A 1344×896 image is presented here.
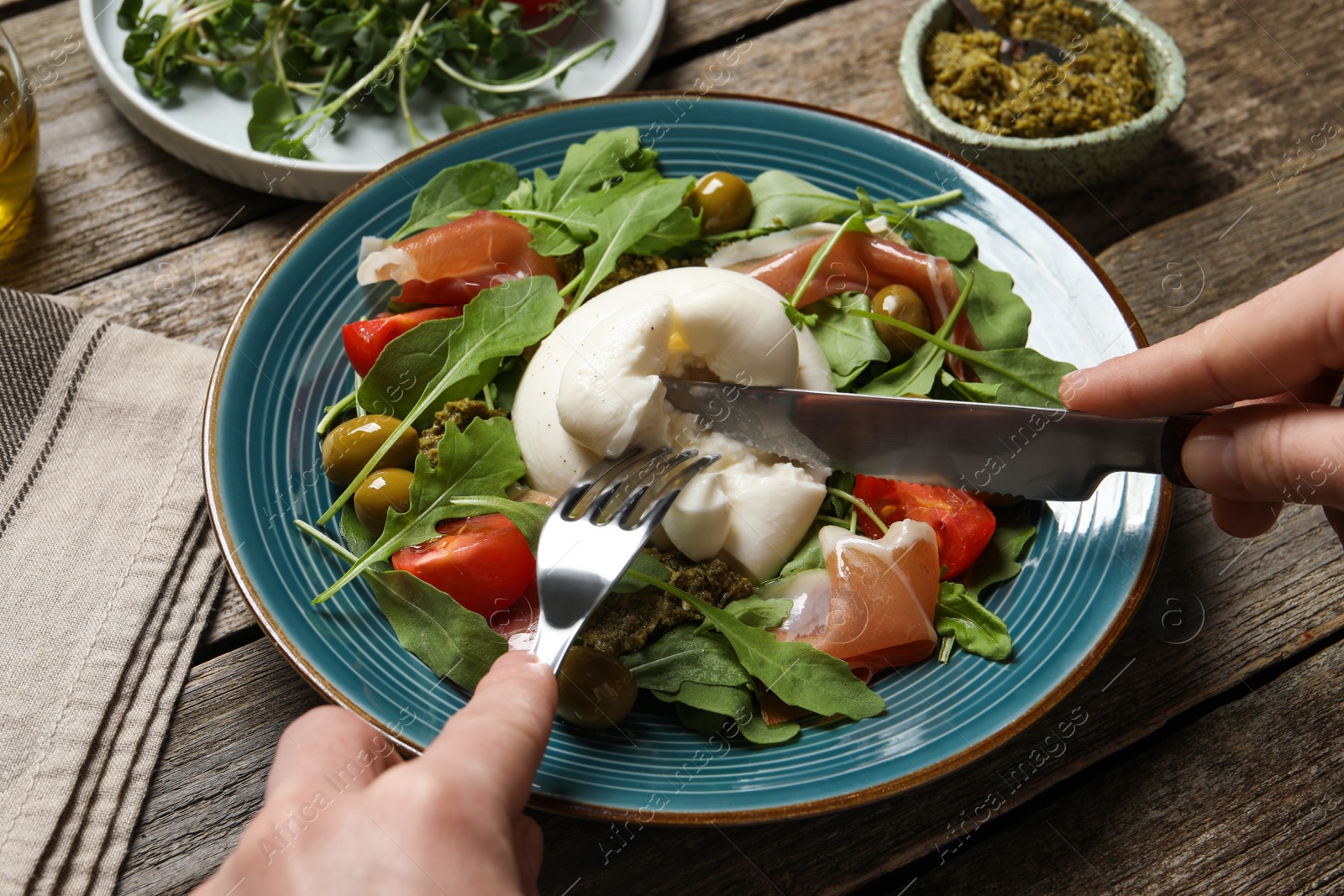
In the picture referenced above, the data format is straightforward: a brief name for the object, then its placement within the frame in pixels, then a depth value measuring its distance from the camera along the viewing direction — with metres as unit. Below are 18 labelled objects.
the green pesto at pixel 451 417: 0.64
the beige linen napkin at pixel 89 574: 0.61
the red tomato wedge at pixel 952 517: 0.63
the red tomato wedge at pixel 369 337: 0.65
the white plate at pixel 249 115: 0.72
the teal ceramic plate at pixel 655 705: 0.59
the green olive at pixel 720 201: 0.68
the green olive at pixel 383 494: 0.63
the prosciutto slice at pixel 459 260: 0.65
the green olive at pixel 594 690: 0.60
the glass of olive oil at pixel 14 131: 0.70
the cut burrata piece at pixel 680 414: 0.62
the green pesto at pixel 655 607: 0.61
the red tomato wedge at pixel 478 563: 0.61
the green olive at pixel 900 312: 0.66
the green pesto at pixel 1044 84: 0.72
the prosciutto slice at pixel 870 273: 0.66
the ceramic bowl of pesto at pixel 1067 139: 0.71
